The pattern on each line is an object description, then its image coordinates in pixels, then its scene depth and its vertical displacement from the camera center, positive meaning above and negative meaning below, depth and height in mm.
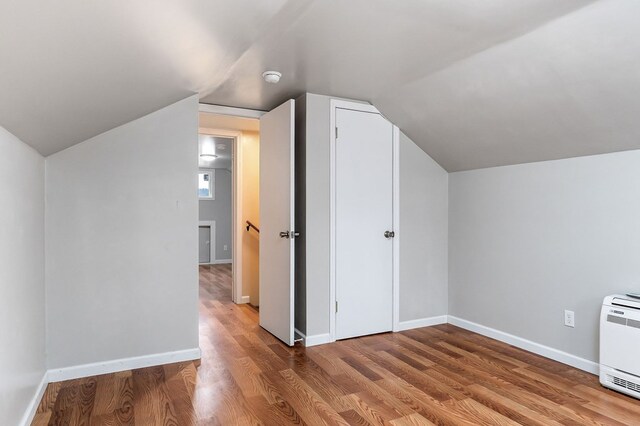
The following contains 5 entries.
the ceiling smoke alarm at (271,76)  2793 +970
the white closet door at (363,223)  3457 -101
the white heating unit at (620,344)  2318 -798
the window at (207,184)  8836 +620
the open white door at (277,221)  3254 -85
